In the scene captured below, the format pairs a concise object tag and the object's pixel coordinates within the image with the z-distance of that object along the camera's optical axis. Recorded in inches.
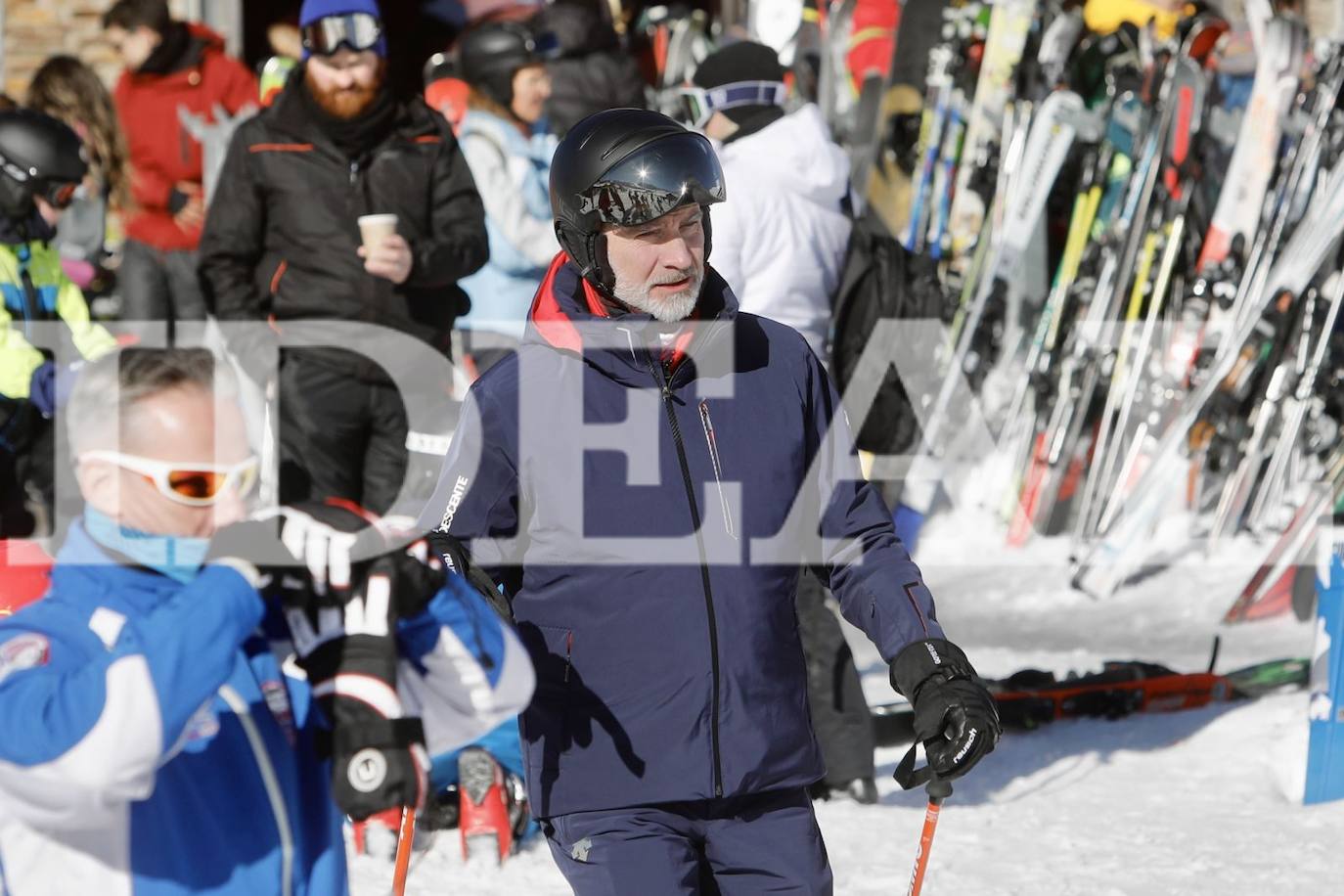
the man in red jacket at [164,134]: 649.6
